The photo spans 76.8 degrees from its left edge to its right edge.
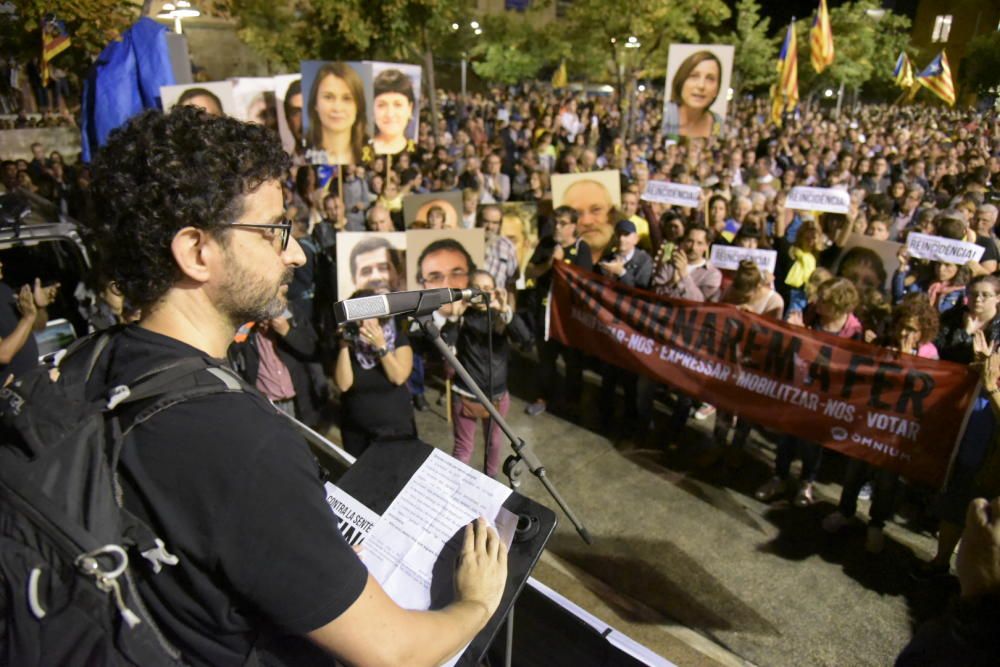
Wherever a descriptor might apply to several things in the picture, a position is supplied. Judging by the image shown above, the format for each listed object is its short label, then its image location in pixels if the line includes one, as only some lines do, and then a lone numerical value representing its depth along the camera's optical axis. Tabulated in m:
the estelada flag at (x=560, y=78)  27.53
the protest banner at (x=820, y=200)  6.73
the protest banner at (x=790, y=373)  4.00
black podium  1.52
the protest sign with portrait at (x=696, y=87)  9.16
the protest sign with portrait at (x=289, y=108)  8.22
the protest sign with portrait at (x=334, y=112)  7.70
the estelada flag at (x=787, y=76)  13.12
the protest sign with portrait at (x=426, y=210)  7.24
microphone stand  2.15
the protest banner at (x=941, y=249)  5.57
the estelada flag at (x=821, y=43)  13.12
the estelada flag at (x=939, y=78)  7.84
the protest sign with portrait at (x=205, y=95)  5.62
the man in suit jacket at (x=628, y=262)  6.09
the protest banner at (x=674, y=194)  7.47
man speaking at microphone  1.07
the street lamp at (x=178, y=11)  6.18
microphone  1.83
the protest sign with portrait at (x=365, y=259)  6.24
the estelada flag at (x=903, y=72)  11.07
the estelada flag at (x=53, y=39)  5.46
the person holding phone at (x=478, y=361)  4.60
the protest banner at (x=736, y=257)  5.68
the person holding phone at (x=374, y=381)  4.16
